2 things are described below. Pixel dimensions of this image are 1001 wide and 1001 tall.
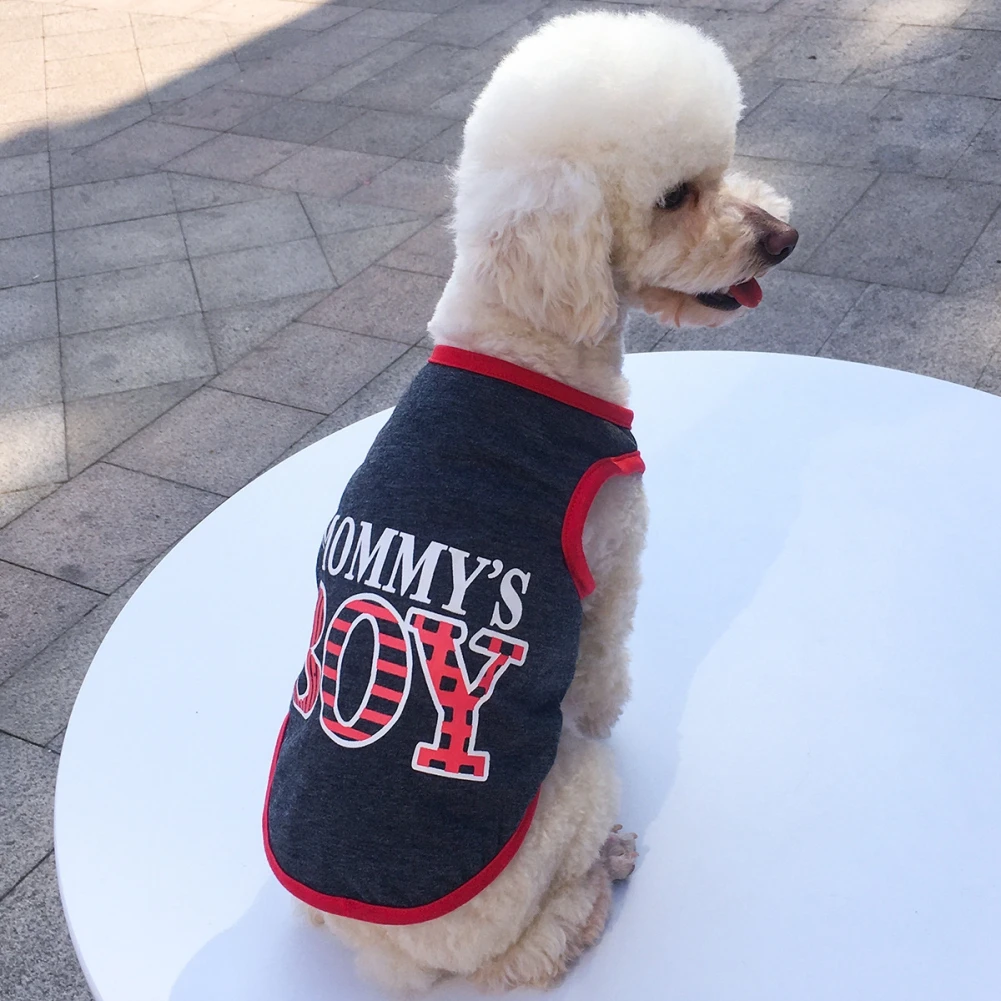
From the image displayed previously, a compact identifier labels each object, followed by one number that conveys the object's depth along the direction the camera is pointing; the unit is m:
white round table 0.45
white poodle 0.45
